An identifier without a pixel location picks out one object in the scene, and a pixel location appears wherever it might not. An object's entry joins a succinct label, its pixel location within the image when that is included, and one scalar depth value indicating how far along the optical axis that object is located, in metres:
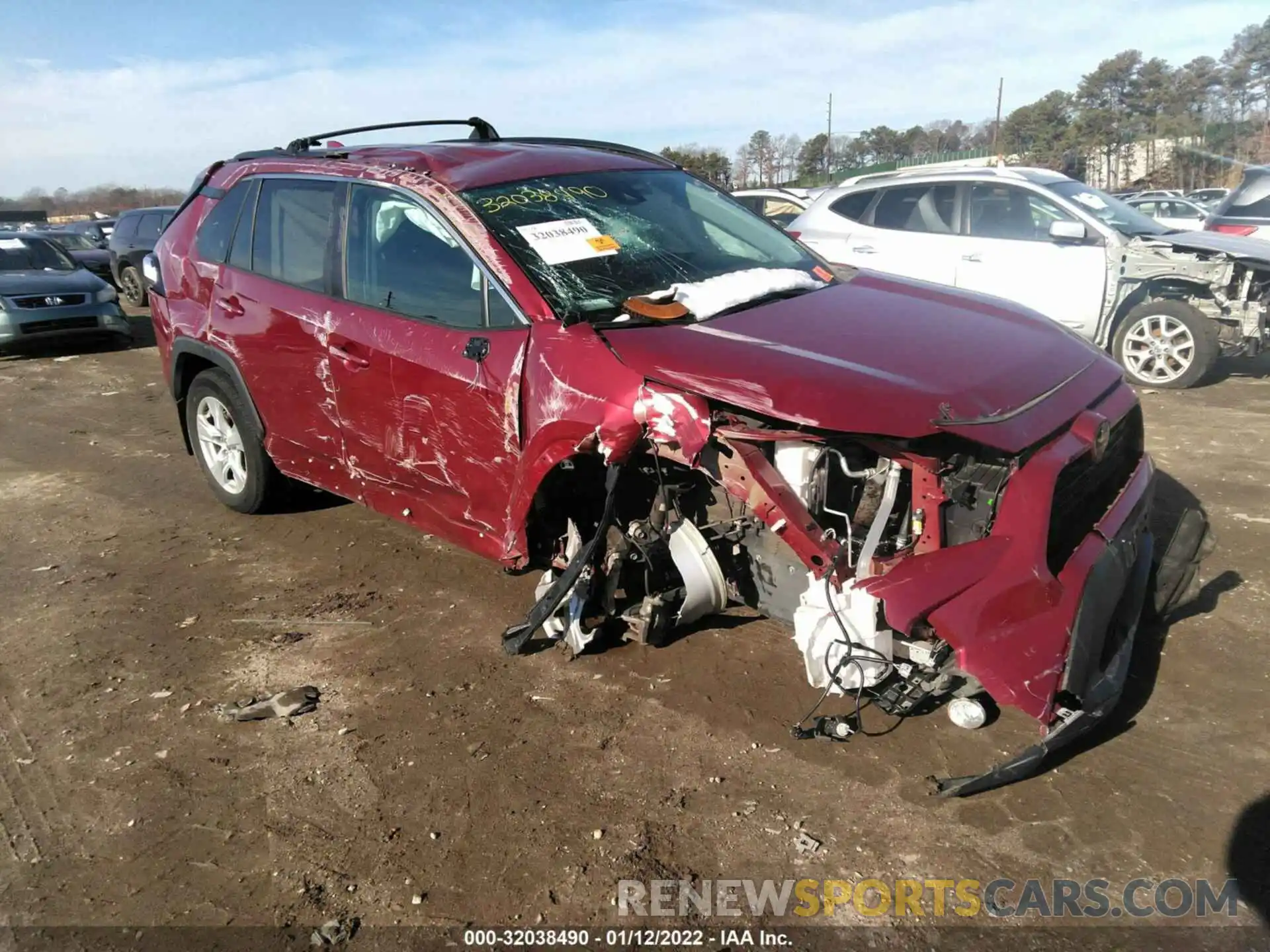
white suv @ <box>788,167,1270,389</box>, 7.38
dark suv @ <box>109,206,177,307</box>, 15.02
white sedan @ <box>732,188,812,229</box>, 12.69
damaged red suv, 2.69
